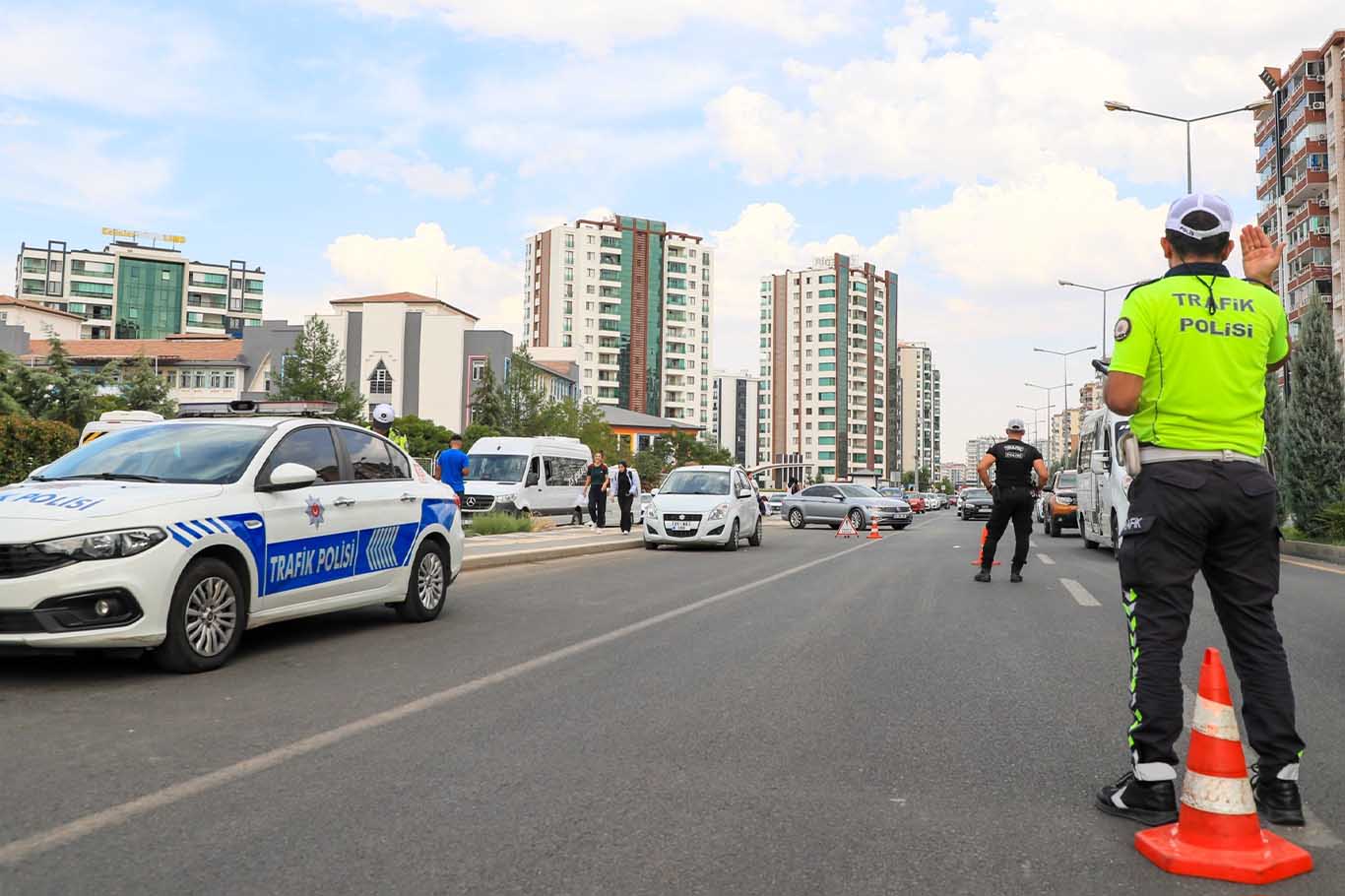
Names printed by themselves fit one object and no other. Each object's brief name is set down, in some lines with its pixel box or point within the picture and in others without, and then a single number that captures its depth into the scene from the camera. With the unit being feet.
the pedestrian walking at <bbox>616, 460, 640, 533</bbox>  80.38
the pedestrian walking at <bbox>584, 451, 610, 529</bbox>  83.25
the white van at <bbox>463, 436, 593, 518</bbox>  85.25
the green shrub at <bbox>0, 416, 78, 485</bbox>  62.85
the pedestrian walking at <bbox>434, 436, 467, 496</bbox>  53.52
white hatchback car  63.72
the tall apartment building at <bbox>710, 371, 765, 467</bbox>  637.06
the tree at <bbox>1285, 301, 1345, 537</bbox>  77.15
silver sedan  110.42
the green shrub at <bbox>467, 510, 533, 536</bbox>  72.43
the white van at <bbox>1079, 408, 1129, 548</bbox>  51.34
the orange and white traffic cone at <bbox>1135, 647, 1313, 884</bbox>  10.16
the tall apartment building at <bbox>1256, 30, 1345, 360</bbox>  207.10
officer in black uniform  41.88
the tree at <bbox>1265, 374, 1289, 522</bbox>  80.74
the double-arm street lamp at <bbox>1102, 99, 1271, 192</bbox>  89.61
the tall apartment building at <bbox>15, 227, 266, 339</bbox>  417.08
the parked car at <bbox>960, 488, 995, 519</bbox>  152.25
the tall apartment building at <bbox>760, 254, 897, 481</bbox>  537.65
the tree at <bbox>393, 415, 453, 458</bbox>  215.10
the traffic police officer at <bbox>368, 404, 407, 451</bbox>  40.57
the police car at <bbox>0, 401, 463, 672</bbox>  18.45
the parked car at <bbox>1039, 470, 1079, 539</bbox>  88.58
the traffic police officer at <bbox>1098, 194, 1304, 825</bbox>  11.73
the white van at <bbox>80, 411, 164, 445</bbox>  49.26
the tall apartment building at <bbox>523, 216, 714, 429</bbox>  428.15
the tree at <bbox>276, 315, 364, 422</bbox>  171.42
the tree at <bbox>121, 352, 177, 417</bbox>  148.77
